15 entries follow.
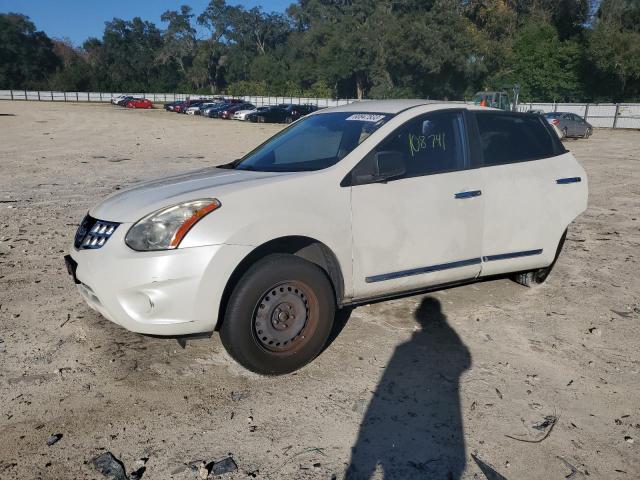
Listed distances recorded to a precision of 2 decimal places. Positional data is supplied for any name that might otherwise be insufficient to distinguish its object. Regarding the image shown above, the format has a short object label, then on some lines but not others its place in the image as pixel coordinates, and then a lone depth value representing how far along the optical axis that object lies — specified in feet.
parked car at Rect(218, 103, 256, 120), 146.61
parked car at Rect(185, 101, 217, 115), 163.98
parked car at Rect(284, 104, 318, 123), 131.75
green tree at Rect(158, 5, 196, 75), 332.19
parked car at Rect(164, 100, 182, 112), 183.93
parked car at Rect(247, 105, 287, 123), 131.64
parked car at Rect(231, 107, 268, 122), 137.55
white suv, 10.98
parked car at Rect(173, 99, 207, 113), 174.94
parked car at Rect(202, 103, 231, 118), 150.41
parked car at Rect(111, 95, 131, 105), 220.60
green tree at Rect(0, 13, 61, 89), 283.59
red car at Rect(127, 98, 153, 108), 197.41
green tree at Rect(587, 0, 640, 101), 171.01
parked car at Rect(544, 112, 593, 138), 94.02
